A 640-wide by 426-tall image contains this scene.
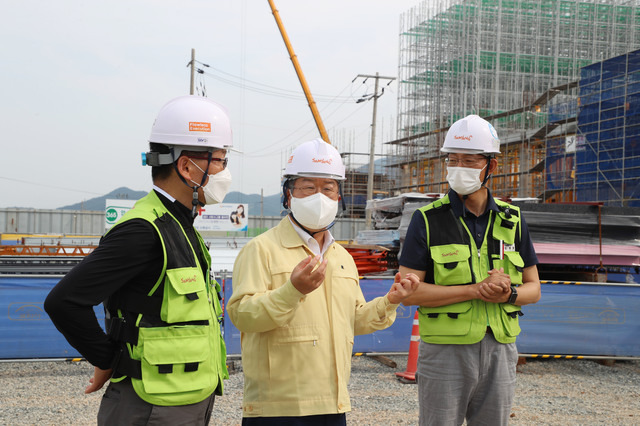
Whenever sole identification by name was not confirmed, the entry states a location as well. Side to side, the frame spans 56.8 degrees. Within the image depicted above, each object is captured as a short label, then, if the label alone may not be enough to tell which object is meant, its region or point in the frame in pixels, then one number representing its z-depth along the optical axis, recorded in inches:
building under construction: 1456.7
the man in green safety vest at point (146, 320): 82.0
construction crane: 1386.6
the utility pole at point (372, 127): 1283.6
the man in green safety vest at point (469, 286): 128.1
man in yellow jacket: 100.8
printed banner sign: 968.9
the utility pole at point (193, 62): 1202.6
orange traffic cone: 303.7
